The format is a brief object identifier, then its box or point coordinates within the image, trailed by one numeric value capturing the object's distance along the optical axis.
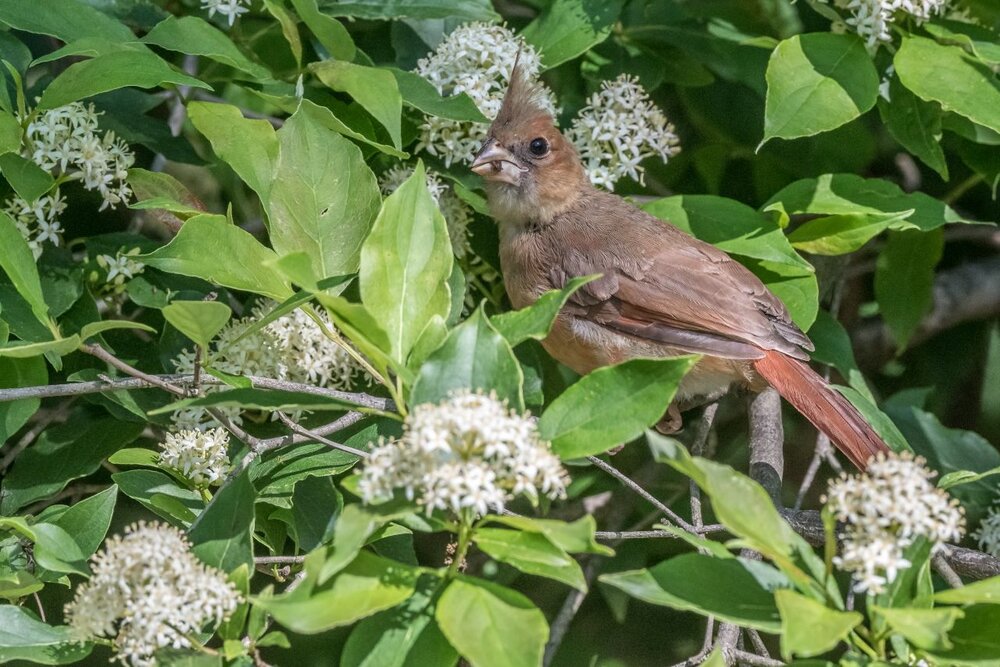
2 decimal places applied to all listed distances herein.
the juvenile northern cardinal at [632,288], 6.54
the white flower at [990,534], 6.26
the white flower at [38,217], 5.59
